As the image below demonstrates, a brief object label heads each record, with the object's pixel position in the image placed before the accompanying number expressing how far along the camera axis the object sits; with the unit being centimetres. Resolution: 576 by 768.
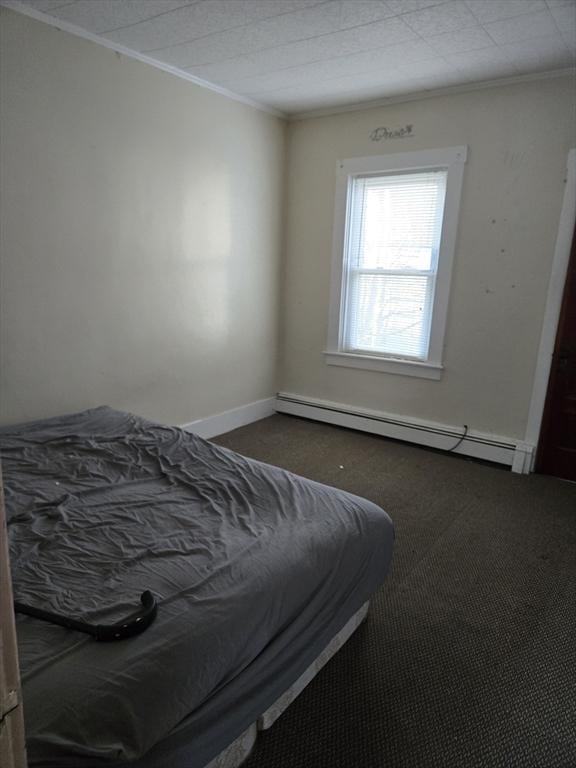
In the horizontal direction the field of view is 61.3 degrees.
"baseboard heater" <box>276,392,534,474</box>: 353
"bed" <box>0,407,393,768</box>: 101
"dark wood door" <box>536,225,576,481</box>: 322
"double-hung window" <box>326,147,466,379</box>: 364
